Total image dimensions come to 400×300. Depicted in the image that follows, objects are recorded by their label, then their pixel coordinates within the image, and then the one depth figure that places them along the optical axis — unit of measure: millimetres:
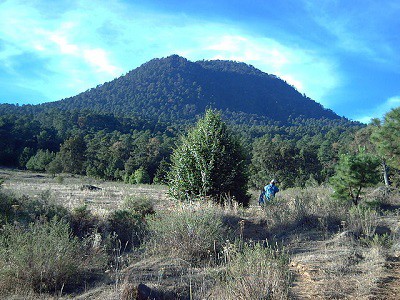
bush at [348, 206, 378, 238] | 6673
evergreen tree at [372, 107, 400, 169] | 17469
